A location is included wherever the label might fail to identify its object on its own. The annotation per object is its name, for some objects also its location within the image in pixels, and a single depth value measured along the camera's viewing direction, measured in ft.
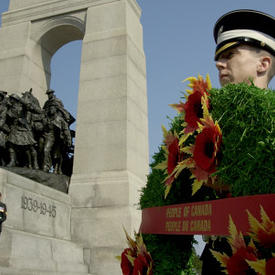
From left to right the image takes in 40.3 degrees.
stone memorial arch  28.07
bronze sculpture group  37.76
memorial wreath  5.99
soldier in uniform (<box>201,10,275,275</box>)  8.31
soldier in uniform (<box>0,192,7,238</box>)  22.97
